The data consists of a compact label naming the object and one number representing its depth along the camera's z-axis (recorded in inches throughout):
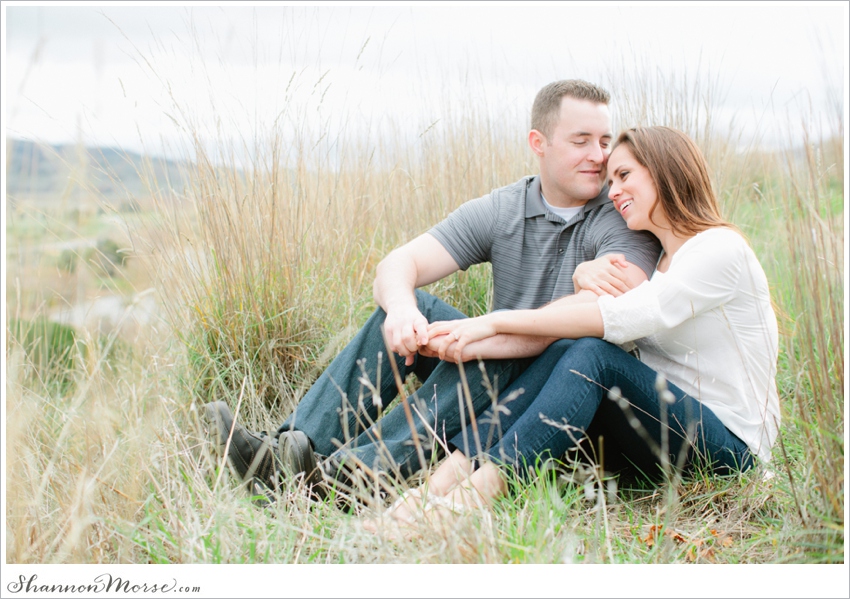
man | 74.4
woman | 66.2
